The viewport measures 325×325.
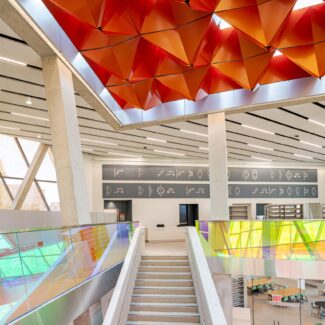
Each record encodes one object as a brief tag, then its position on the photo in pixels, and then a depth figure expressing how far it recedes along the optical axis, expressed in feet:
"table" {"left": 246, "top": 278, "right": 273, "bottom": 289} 56.34
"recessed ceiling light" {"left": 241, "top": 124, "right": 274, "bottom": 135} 53.79
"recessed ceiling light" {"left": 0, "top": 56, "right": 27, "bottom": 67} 29.84
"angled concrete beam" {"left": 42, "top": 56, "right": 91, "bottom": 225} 28.02
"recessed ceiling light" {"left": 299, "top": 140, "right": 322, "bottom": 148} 65.18
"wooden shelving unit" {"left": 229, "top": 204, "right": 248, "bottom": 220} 87.97
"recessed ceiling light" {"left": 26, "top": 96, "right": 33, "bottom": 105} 40.33
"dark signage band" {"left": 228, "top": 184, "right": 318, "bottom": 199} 85.81
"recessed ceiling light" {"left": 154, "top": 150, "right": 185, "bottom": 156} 74.74
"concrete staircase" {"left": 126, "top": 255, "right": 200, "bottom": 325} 21.53
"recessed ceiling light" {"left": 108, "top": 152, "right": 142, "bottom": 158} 77.15
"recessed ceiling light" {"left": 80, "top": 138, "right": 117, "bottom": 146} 64.59
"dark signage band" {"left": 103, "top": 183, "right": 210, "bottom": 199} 79.51
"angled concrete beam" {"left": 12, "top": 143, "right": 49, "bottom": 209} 64.59
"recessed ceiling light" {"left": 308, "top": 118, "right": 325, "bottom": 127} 49.73
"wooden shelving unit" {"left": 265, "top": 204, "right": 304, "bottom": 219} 73.33
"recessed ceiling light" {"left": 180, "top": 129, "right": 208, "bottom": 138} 57.33
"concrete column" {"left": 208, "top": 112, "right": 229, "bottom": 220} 41.37
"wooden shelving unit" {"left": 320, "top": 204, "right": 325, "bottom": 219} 65.05
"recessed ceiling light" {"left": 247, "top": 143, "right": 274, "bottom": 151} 68.39
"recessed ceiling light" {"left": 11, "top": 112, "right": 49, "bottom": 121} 48.37
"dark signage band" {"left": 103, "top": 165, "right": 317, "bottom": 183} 80.89
